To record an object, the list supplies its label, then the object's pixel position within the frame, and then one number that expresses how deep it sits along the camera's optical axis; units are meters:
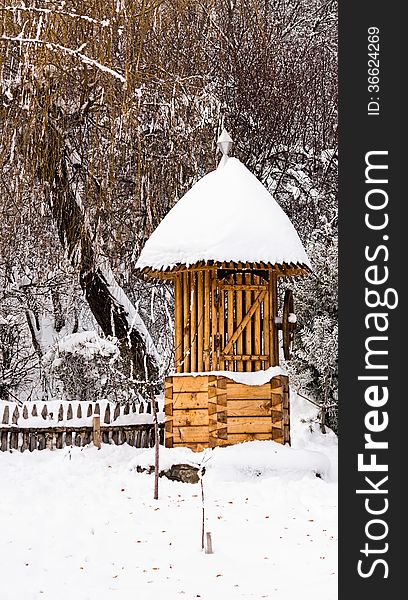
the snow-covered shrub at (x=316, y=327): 14.19
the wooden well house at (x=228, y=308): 10.67
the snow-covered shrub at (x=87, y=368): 15.75
